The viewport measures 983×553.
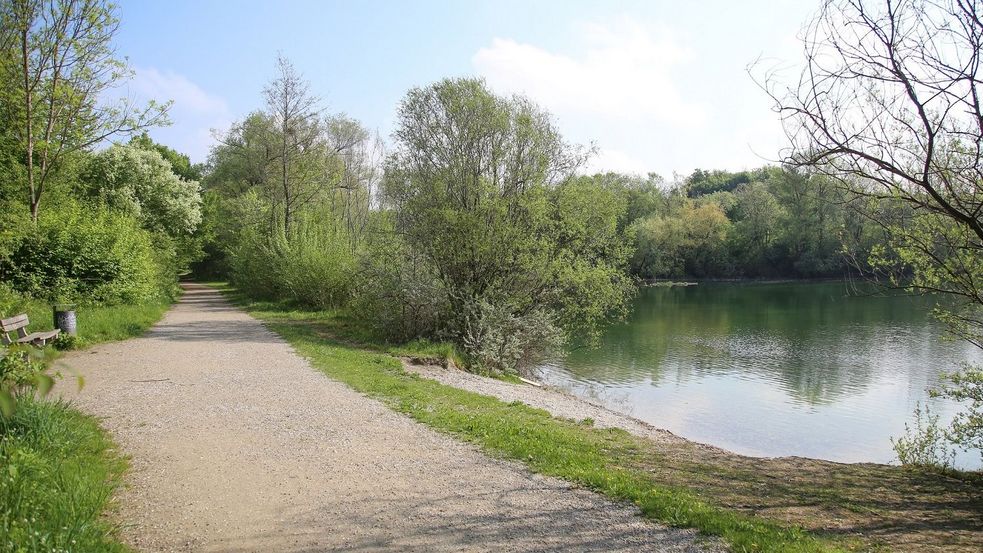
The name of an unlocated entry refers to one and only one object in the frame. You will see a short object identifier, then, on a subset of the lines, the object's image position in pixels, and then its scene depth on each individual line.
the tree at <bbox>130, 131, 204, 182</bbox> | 45.53
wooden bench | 10.93
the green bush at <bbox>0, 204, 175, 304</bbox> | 17.27
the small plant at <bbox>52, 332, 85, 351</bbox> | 13.96
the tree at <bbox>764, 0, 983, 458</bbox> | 5.39
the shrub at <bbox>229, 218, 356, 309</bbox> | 26.67
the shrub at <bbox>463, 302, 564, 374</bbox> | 17.22
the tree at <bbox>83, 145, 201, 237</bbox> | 33.53
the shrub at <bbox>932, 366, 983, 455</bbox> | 8.76
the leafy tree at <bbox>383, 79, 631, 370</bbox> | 18.09
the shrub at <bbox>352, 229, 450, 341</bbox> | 18.64
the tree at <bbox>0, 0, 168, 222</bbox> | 16.89
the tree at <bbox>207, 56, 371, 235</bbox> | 31.30
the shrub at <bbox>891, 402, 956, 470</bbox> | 9.63
